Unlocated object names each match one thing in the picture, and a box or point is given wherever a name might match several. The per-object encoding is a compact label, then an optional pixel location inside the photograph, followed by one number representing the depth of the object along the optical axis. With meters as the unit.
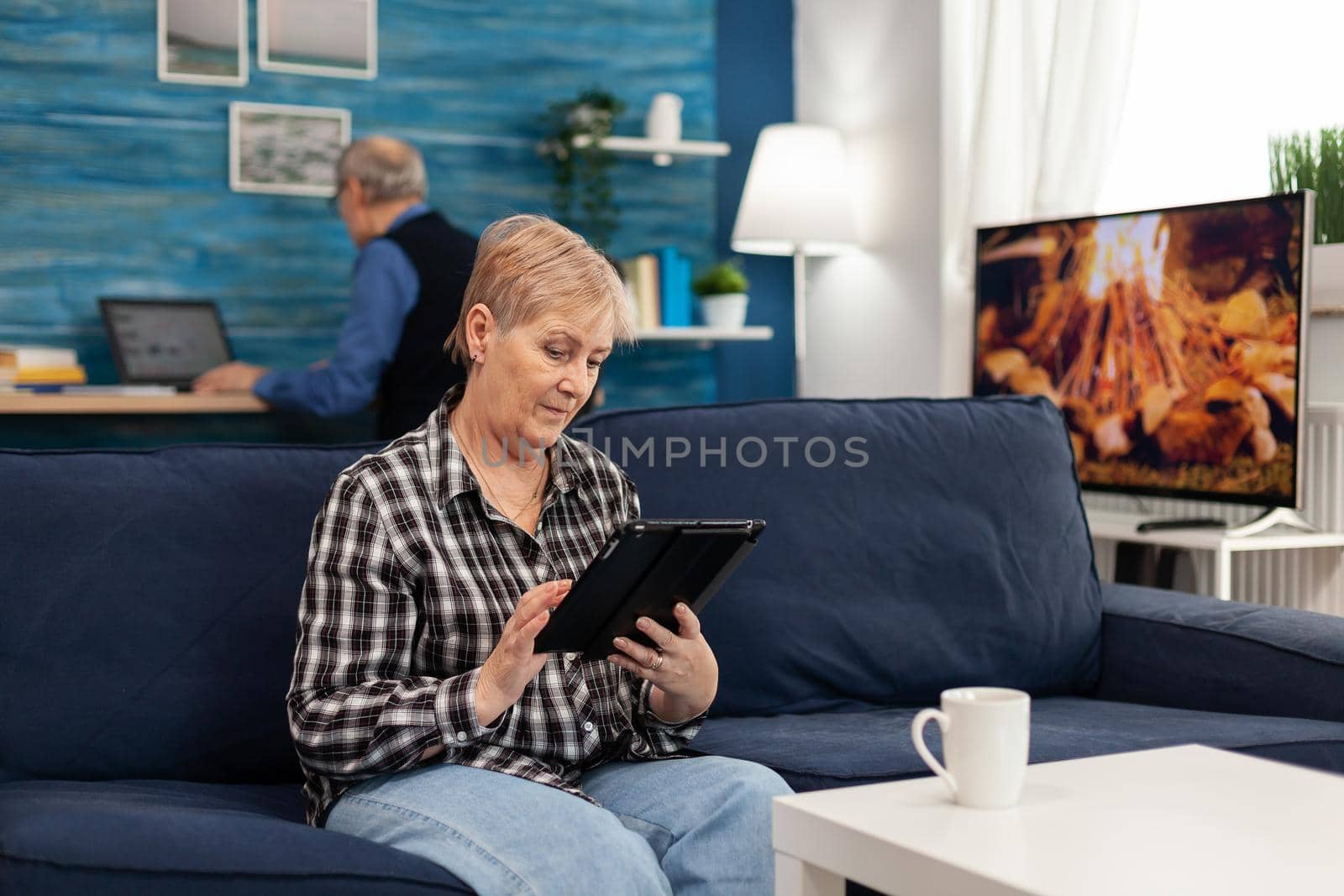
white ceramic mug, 1.12
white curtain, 3.46
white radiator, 2.84
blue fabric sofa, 1.43
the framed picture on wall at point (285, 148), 3.97
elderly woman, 1.38
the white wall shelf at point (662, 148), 4.19
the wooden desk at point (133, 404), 3.41
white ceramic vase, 4.33
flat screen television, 2.72
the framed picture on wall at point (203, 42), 3.89
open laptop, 3.71
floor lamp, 4.15
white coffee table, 1.01
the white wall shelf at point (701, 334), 4.21
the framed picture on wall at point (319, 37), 4.01
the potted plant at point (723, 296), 4.32
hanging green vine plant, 4.17
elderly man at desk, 3.38
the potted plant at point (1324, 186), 2.87
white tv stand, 2.75
